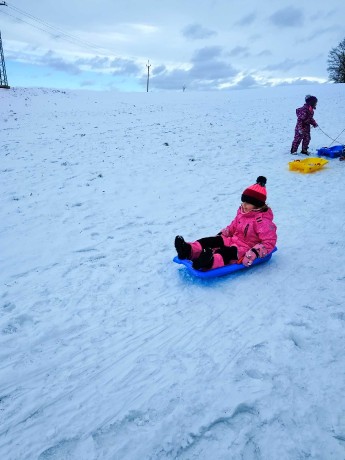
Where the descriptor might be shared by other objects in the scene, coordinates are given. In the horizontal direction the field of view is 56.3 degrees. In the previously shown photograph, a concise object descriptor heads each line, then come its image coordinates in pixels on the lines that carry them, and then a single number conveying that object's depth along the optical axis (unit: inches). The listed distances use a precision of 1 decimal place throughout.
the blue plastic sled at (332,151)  361.1
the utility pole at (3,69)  1115.3
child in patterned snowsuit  358.9
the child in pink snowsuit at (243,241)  141.3
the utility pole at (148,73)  1967.3
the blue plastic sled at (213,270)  141.7
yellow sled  316.8
